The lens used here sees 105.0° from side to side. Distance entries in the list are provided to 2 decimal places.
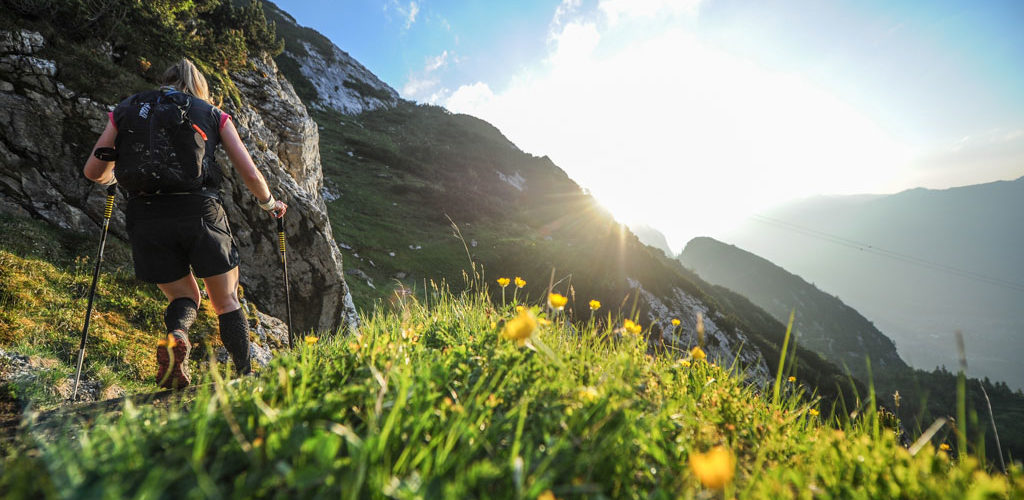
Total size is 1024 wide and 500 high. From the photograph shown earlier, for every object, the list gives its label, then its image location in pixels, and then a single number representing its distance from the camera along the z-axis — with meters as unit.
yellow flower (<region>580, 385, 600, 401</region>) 1.86
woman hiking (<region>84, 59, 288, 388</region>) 3.35
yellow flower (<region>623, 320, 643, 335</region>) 2.84
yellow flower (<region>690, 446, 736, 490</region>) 1.16
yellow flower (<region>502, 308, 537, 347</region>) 1.88
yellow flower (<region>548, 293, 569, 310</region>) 2.42
